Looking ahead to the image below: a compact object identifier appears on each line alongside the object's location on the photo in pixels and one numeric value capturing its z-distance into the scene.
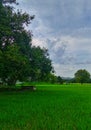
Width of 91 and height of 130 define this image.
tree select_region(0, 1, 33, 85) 11.90
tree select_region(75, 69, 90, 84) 62.74
